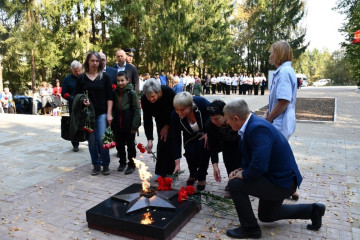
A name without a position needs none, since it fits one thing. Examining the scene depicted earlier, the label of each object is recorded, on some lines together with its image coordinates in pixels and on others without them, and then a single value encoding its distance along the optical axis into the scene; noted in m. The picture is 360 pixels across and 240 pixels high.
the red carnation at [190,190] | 3.53
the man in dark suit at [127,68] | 5.39
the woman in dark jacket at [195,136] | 3.95
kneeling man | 2.65
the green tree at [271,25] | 32.84
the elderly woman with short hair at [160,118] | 4.09
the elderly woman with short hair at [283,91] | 3.37
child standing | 4.81
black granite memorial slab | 2.89
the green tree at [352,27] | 25.86
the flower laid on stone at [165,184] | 3.75
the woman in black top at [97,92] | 4.65
